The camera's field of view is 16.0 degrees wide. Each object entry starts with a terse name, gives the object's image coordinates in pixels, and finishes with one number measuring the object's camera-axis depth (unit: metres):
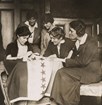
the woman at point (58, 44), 1.92
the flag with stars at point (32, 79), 1.82
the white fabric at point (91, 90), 1.82
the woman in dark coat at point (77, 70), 1.82
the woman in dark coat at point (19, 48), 1.90
